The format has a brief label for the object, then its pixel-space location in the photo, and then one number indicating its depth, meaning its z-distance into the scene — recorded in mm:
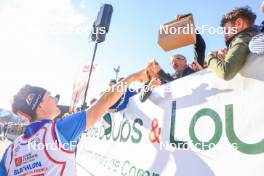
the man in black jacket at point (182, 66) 3058
